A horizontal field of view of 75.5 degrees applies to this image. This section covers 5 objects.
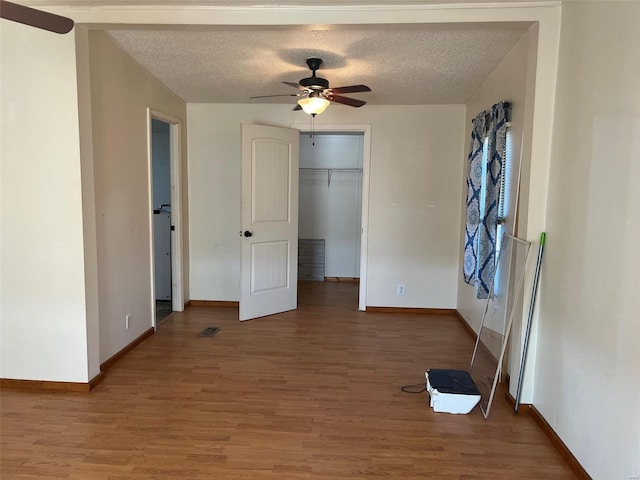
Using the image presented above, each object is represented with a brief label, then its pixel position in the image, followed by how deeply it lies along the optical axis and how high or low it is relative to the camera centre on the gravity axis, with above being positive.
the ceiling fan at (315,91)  3.12 +0.79
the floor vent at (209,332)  3.86 -1.33
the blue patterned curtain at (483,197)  2.97 +0.01
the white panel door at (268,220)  4.23 -0.28
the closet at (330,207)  6.39 -0.19
